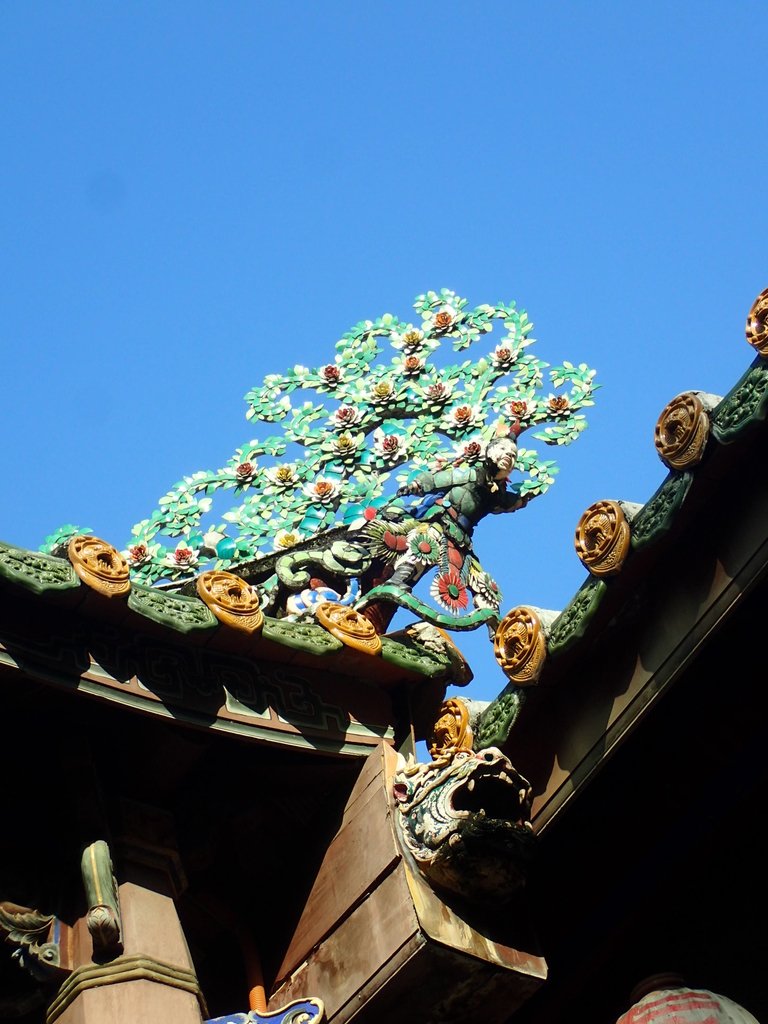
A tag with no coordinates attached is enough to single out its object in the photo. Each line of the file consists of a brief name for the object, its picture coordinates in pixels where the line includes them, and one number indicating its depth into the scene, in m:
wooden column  5.85
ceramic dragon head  6.01
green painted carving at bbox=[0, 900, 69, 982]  5.98
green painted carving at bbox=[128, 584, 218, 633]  6.21
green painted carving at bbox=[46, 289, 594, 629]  8.19
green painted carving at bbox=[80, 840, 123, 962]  5.98
